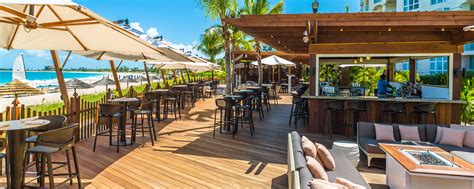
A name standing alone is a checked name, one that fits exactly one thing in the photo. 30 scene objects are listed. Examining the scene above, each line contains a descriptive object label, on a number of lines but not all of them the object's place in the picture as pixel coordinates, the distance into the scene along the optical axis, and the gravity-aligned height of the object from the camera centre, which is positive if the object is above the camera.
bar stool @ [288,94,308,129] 8.49 -0.62
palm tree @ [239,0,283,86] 13.88 +3.61
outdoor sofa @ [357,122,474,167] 4.95 -0.94
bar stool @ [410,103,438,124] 6.55 -0.49
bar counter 7.04 -0.61
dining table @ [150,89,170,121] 8.70 -0.51
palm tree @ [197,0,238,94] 11.66 +2.91
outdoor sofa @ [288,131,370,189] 2.64 -0.79
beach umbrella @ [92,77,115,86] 16.23 +0.32
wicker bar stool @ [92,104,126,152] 5.66 -0.42
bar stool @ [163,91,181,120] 9.39 -0.34
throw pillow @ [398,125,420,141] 5.43 -0.83
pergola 6.08 +1.23
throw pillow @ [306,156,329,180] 3.03 -0.83
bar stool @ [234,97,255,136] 7.32 -0.76
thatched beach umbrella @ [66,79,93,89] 13.23 +0.18
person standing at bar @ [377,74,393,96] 8.69 -0.01
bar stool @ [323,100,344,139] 7.12 -0.48
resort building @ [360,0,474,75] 23.22 +6.03
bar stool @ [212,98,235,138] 7.08 -0.39
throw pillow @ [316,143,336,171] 3.80 -0.90
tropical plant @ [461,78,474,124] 8.55 -0.59
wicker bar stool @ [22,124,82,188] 3.35 -0.63
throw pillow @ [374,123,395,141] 5.45 -0.82
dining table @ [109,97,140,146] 6.18 -0.71
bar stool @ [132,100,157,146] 6.32 -0.50
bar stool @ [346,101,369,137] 7.01 -0.54
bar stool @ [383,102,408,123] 6.83 -0.49
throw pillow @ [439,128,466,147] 5.11 -0.85
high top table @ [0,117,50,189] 3.33 -0.66
